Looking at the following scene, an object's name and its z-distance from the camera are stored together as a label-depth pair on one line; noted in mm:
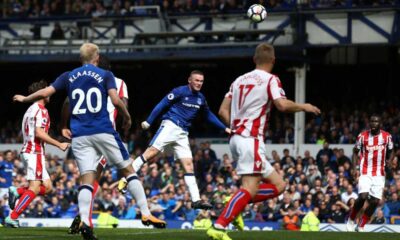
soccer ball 23344
